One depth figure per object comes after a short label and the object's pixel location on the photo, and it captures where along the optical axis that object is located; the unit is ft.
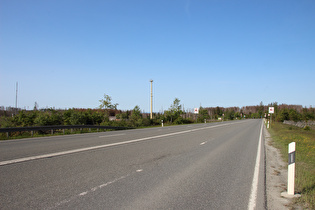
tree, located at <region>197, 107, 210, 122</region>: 281.91
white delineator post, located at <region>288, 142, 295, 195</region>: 15.70
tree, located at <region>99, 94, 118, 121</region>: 120.06
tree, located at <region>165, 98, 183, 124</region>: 165.37
